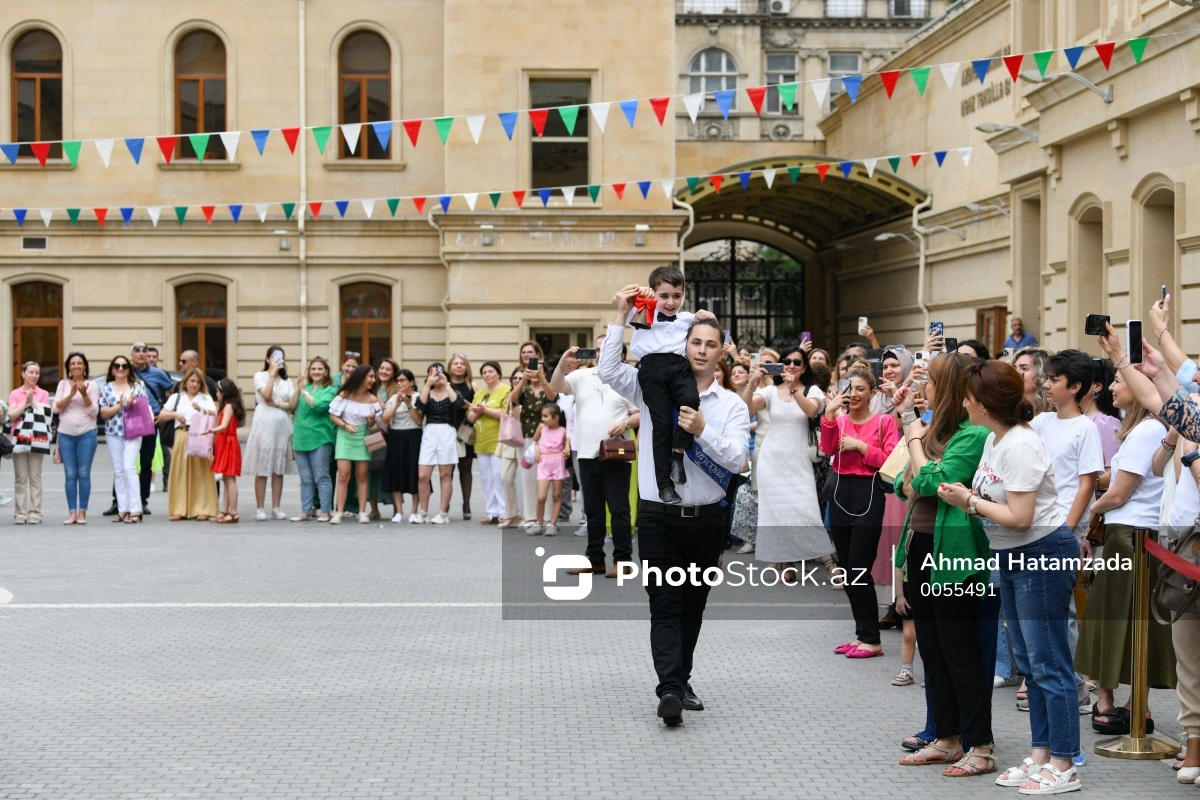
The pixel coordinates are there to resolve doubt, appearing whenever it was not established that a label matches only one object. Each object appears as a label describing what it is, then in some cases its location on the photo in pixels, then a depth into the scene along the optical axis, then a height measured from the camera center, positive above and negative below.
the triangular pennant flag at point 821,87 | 17.53 +3.64
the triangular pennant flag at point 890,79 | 16.95 +3.65
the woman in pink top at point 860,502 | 8.91 -0.73
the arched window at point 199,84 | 29.38 +6.17
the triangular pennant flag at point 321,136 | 20.53 +3.64
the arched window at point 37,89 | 29.16 +6.05
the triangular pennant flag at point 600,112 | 19.73 +3.82
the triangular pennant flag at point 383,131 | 21.33 +3.80
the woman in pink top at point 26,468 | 16.30 -0.91
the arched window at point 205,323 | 29.98 +1.33
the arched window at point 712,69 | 56.56 +12.42
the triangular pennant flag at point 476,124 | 21.17 +3.90
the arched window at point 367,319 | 30.09 +1.40
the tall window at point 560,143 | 28.09 +4.74
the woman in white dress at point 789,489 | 10.22 -0.75
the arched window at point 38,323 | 29.81 +1.34
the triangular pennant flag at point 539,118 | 20.11 +3.77
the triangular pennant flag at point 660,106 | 18.89 +3.70
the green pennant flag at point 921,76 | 17.02 +3.68
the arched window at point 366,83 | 29.44 +6.22
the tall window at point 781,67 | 56.62 +12.52
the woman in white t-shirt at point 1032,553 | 6.09 -0.73
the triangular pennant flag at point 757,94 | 17.39 +3.54
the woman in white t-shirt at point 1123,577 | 6.84 -0.94
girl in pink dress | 15.06 -0.68
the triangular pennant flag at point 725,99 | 17.92 +3.67
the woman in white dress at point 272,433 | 16.69 -0.54
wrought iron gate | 37.38 +2.44
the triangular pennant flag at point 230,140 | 22.27 +3.88
